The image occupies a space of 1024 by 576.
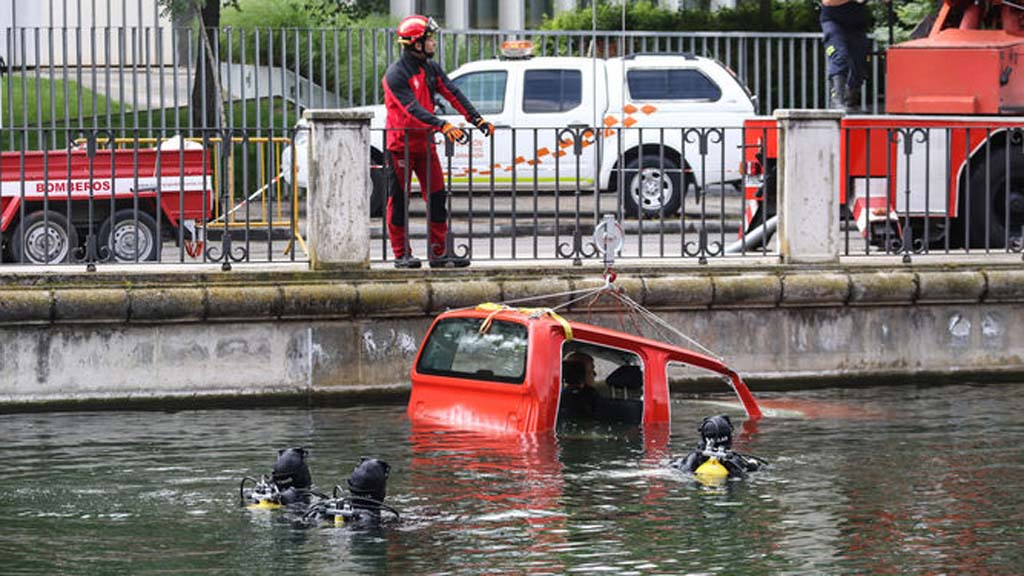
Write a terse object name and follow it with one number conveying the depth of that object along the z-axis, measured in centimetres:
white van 2491
